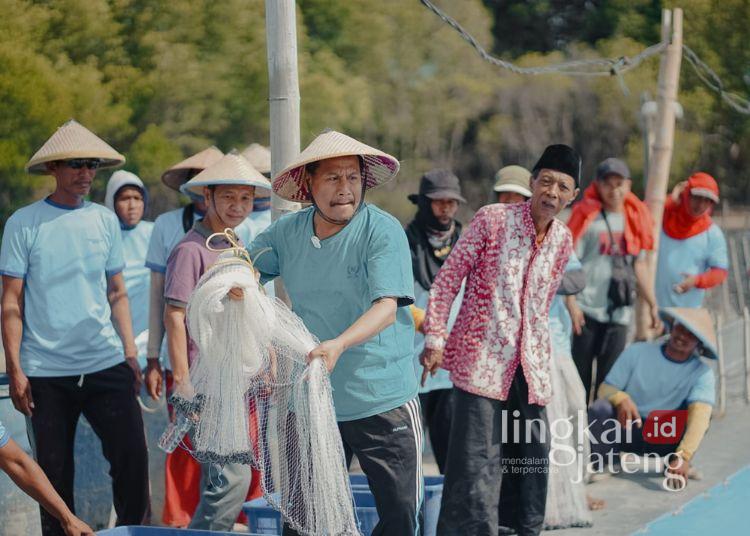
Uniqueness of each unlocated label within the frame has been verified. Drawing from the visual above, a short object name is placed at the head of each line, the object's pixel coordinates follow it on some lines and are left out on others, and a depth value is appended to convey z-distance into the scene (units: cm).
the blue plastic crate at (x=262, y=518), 910
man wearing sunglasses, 994
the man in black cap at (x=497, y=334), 987
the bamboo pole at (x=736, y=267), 2563
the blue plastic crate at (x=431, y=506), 987
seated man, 1370
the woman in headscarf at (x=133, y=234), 1341
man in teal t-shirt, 786
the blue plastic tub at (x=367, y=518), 904
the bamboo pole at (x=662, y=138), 1922
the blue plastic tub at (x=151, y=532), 788
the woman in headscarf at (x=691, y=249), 1633
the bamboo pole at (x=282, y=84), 985
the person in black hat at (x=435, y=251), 1233
